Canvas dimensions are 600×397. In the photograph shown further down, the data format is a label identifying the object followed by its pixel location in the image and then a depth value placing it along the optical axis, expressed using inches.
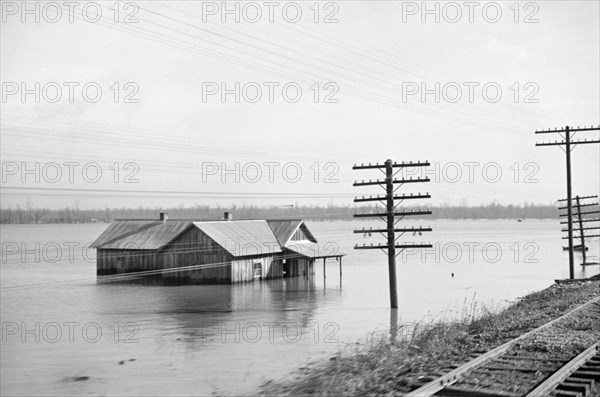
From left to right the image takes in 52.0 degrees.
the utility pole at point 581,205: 1979.6
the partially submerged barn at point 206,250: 1937.7
